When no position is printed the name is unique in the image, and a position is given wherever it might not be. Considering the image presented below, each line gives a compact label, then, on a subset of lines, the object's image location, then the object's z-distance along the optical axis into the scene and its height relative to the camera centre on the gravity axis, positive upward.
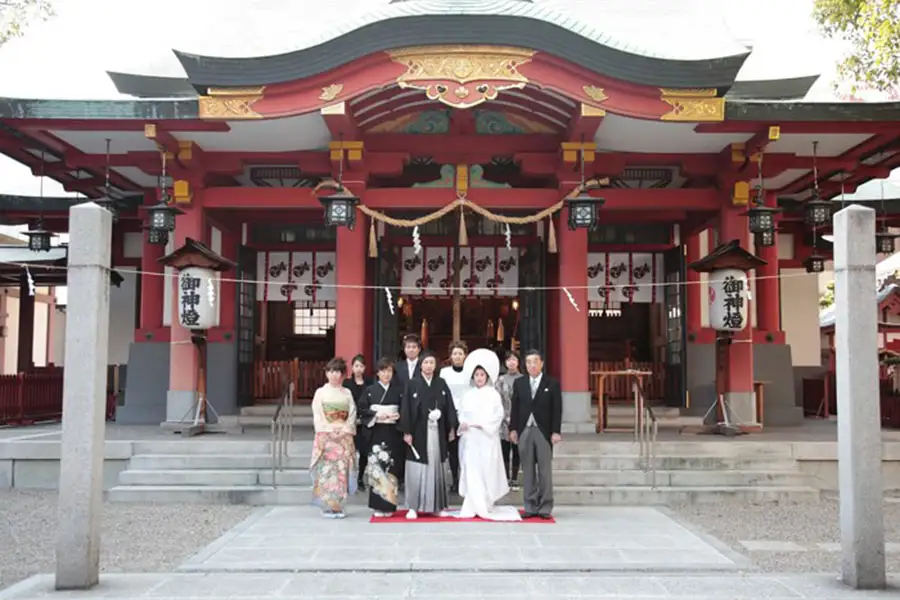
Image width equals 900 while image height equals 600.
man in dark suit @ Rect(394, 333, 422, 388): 8.32 -0.24
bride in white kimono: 7.98 -1.06
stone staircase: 8.80 -1.45
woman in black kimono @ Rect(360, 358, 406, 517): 8.01 -0.96
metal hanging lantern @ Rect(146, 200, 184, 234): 10.46 +1.50
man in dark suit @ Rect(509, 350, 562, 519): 7.95 -0.82
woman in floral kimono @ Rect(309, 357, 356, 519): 8.04 -1.02
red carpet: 7.82 -1.67
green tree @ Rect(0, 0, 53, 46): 13.25 +4.78
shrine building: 9.96 +2.27
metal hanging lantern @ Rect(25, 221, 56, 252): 13.10 +1.53
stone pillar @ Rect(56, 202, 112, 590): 5.45 -0.41
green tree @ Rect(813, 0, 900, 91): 11.18 +4.21
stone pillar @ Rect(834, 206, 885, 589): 5.52 -0.41
